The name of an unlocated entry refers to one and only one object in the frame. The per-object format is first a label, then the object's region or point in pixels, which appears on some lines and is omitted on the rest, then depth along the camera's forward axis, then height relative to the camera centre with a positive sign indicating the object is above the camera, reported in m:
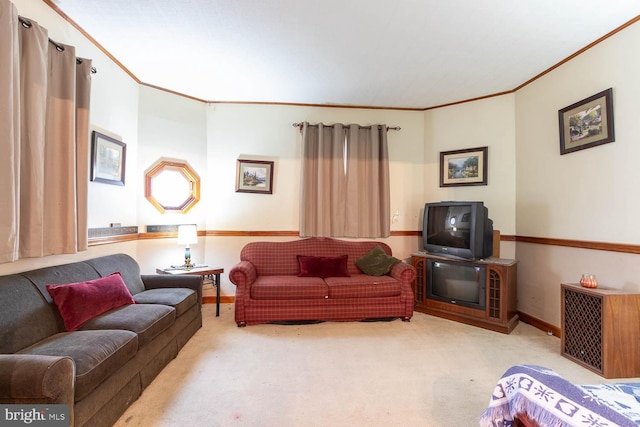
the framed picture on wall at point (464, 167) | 3.67 +0.68
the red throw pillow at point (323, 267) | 3.47 -0.63
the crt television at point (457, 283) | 3.13 -0.78
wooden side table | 3.16 -0.63
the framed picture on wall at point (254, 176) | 3.93 +0.57
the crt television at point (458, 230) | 3.10 -0.16
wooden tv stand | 2.96 -0.97
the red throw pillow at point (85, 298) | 1.85 -0.59
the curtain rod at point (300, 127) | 3.96 +1.31
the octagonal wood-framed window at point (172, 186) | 3.46 +0.40
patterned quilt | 0.86 -0.65
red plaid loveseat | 3.05 -0.89
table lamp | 3.29 -0.24
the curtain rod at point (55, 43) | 1.83 +1.29
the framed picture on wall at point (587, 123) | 2.40 +0.87
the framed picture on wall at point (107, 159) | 2.61 +0.58
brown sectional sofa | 1.18 -0.73
